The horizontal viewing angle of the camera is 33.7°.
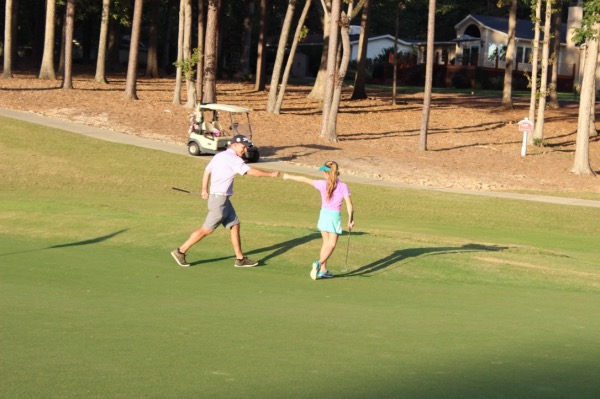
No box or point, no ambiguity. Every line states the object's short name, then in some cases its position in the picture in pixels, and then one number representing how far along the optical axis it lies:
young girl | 13.68
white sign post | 39.89
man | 13.98
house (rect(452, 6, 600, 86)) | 76.94
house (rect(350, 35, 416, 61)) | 89.40
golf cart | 32.50
